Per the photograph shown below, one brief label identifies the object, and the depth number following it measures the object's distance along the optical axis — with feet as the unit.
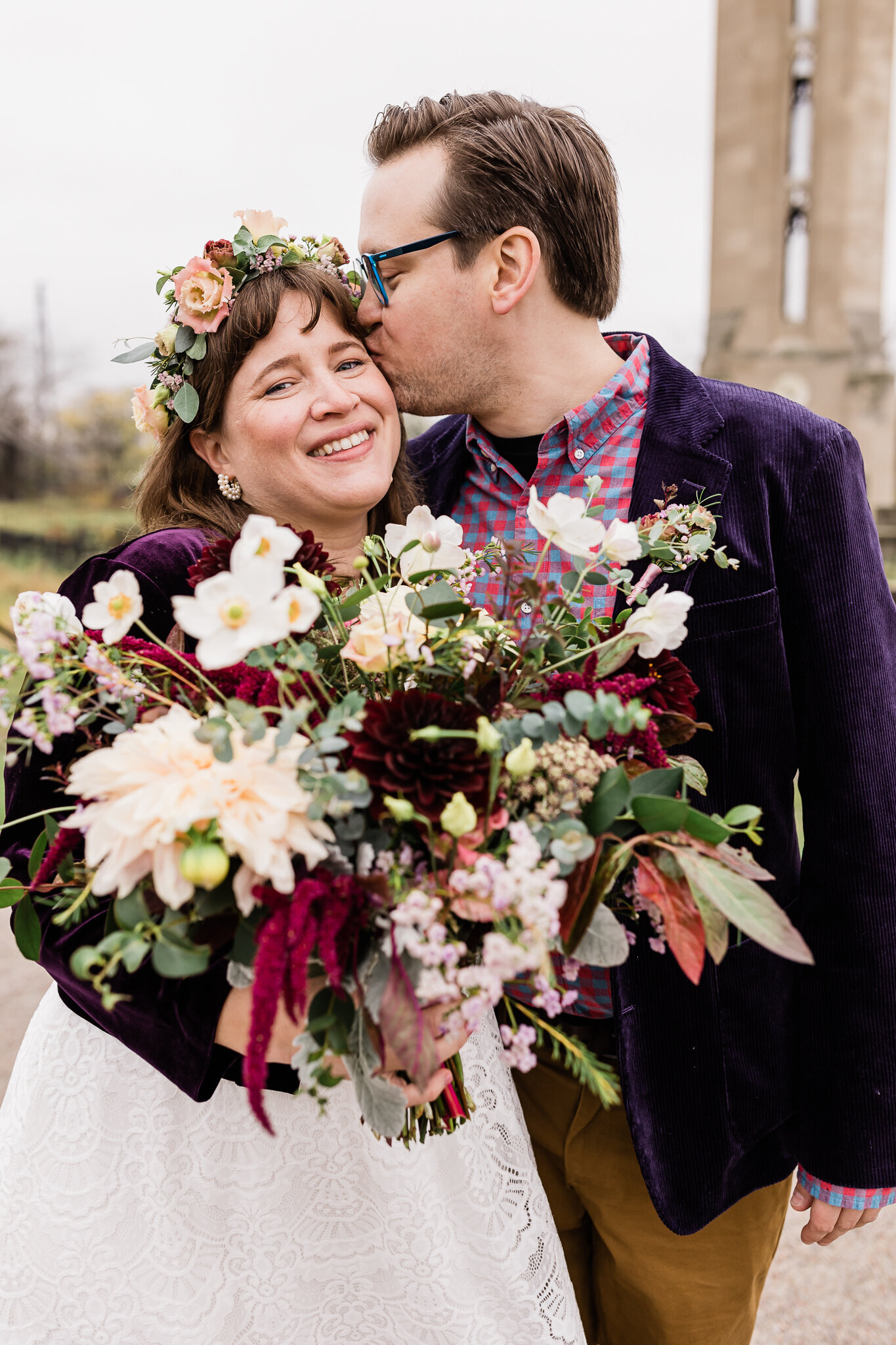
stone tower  51.69
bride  2.80
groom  3.30
